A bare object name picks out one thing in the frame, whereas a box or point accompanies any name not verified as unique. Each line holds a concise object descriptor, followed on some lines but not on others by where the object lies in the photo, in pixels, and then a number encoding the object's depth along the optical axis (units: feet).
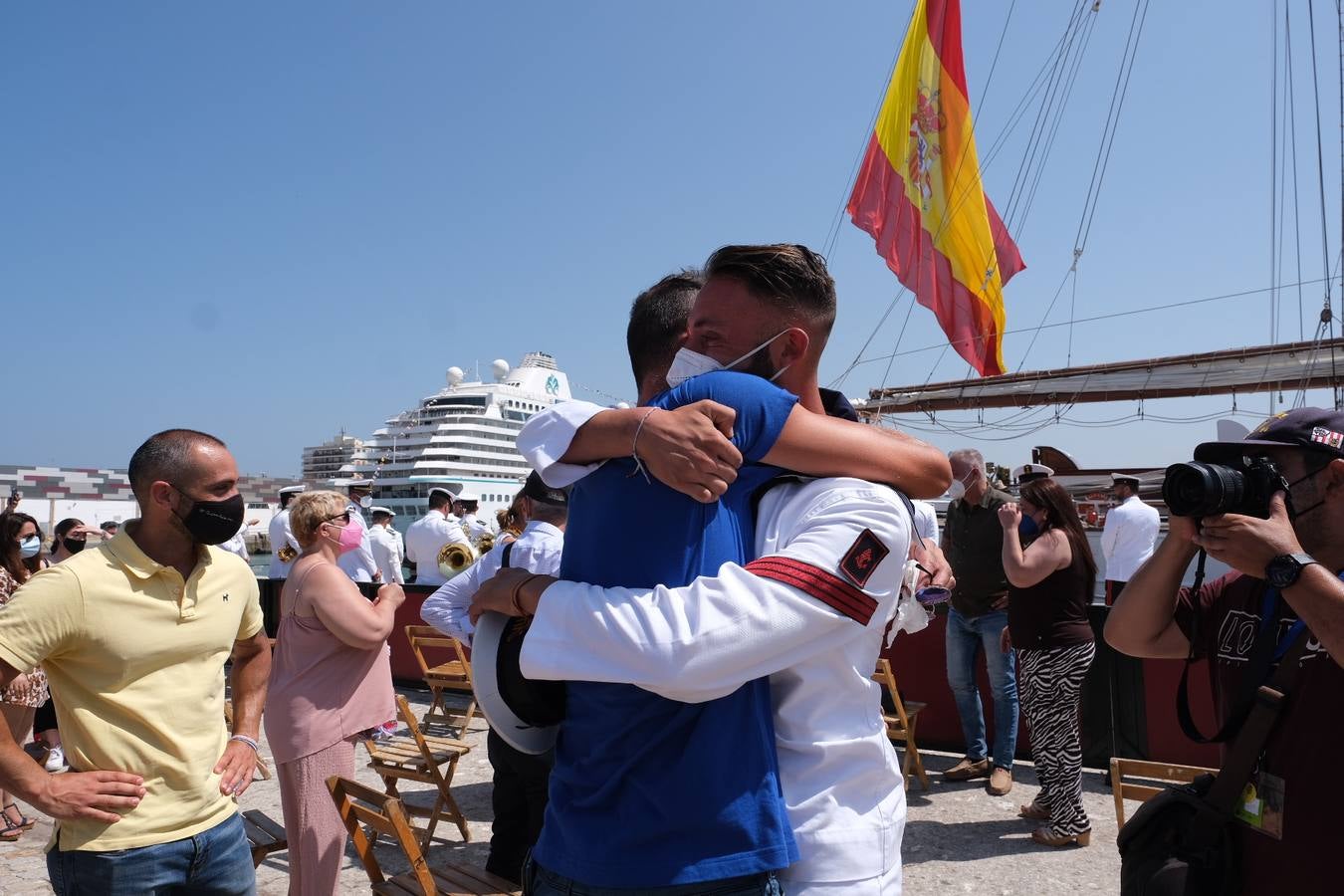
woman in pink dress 12.12
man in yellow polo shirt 7.89
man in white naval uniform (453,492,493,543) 49.34
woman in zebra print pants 16.62
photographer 5.71
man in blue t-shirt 4.06
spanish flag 42.29
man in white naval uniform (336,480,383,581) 33.17
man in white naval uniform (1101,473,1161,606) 30.09
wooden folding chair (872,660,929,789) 19.75
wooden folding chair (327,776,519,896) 10.18
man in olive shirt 19.97
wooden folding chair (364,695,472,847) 17.06
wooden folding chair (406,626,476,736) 24.33
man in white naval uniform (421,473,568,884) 12.46
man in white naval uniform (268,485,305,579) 31.28
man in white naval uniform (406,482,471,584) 33.40
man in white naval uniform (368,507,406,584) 35.06
